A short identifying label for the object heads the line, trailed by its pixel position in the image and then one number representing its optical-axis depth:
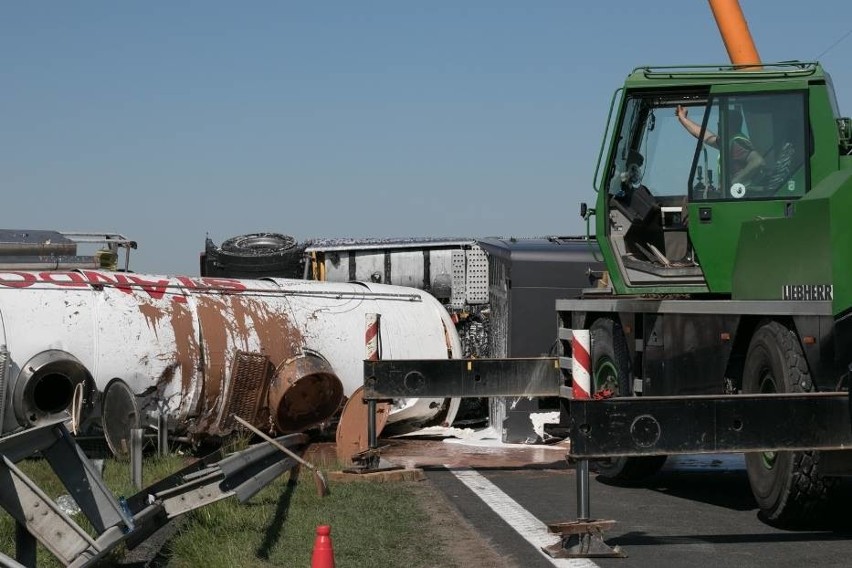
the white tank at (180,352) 14.93
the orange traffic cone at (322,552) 6.23
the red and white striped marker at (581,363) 8.36
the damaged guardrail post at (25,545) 6.97
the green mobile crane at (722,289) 7.91
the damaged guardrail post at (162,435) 14.98
